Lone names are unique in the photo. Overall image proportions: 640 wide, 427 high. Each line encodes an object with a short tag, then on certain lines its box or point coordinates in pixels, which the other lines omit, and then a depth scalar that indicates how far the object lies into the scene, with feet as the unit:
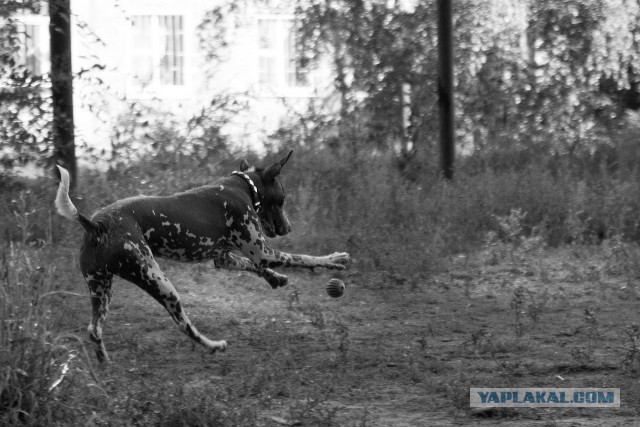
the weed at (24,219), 37.06
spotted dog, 45.80
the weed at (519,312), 52.09
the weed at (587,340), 46.70
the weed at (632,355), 44.50
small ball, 52.65
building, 107.14
